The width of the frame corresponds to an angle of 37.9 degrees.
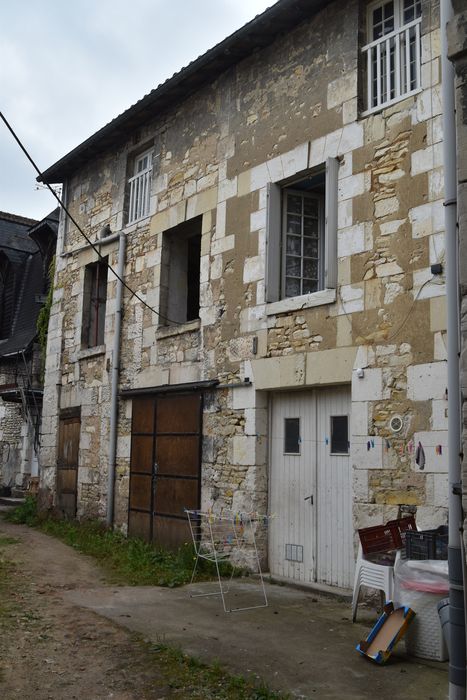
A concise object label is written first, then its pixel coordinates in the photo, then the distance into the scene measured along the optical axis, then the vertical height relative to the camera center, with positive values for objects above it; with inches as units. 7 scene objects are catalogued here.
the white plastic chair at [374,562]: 194.1 -32.0
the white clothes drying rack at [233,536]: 275.4 -36.2
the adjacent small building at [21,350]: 552.1 +75.5
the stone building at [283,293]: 229.6 +64.8
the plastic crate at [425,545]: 179.6 -24.5
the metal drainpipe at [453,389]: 118.3 +11.8
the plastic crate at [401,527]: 204.8 -22.9
